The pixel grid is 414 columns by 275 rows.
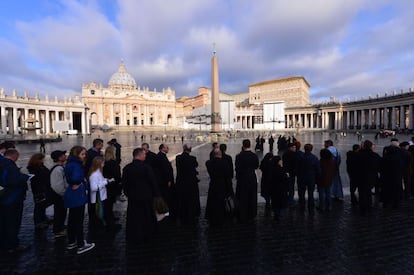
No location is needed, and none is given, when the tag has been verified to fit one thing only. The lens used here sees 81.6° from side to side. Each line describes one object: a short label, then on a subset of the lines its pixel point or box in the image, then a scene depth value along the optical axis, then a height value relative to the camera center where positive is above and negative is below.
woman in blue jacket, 3.65 -0.96
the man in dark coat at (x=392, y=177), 5.71 -1.07
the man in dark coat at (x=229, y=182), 4.66 -0.94
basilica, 50.16 +7.30
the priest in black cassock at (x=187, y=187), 4.74 -1.07
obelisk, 29.28 +4.91
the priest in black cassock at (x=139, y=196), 3.87 -1.00
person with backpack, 3.84 -0.83
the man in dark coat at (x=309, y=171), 5.37 -0.86
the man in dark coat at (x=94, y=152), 5.27 -0.38
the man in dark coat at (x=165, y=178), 4.97 -0.90
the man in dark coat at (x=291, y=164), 5.80 -0.76
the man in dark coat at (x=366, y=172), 5.36 -0.89
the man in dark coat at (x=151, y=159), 5.03 -0.52
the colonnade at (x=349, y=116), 50.84 +4.82
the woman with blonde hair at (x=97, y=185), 4.19 -0.87
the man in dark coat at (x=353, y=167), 5.62 -0.83
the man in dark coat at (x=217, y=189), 4.54 -1.07
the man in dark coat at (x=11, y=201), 3.57 -1.00
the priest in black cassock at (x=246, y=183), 4.79 -1.00
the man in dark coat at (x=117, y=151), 8.34 -0.59
